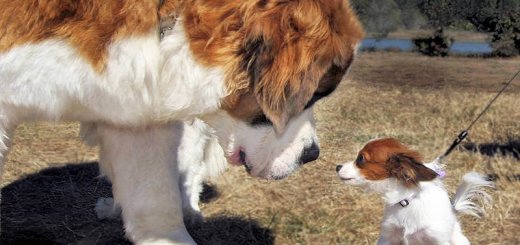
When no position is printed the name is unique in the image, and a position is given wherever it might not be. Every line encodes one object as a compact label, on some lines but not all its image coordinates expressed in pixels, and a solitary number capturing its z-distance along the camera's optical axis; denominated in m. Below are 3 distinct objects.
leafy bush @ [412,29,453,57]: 15.68
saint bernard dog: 1.98
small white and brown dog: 2.85
